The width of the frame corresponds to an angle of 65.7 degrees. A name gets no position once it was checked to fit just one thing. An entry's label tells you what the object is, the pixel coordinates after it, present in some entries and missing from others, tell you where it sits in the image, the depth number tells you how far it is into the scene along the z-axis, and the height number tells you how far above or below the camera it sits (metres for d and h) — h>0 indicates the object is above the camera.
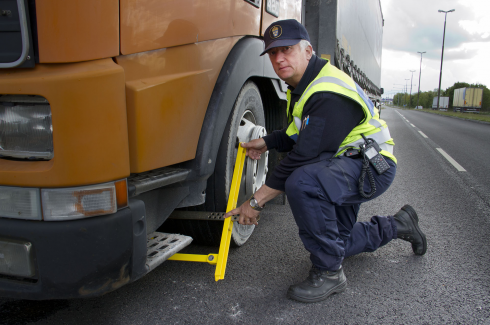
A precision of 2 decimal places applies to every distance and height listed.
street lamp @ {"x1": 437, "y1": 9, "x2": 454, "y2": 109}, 37.06 +6.49
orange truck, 1.20 -0.11
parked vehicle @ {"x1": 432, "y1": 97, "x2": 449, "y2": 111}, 55.59 -0.31
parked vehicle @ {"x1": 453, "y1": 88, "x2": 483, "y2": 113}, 45.88 +0.37
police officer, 1.89 -0.30
